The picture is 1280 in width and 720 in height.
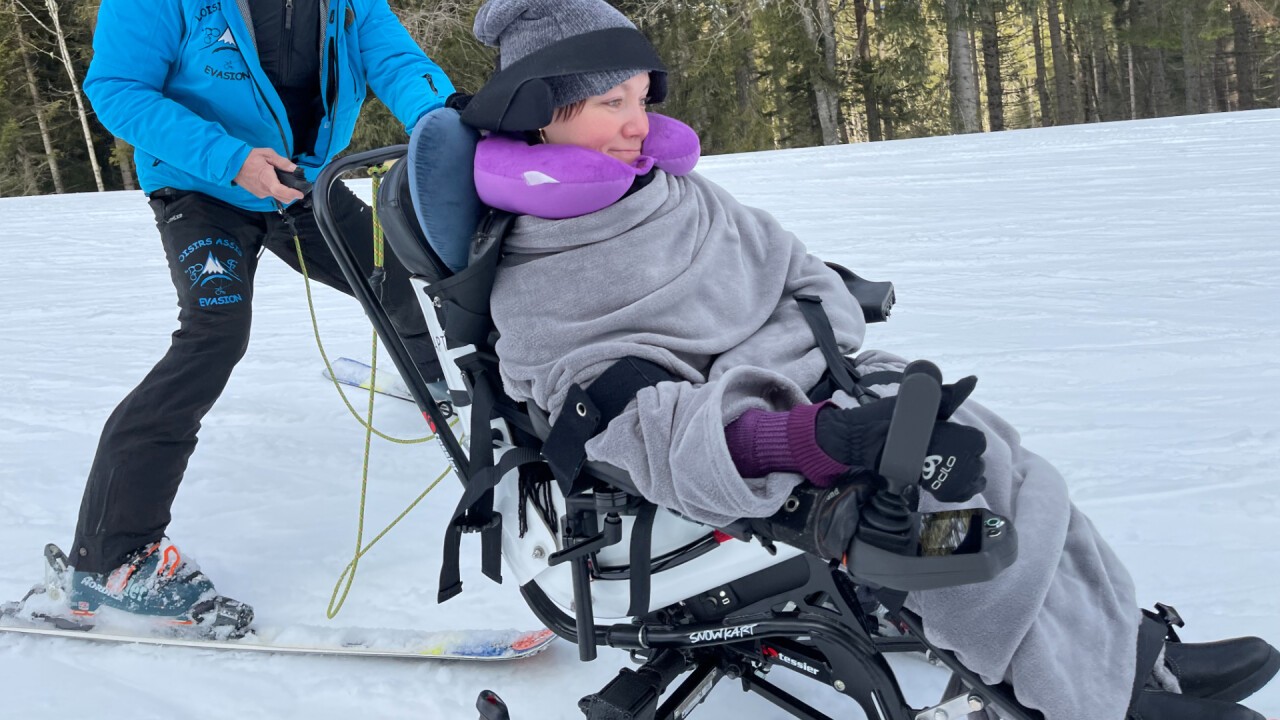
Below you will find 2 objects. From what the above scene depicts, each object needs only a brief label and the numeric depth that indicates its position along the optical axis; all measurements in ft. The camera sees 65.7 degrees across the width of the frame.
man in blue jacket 7.44
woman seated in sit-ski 4.58
